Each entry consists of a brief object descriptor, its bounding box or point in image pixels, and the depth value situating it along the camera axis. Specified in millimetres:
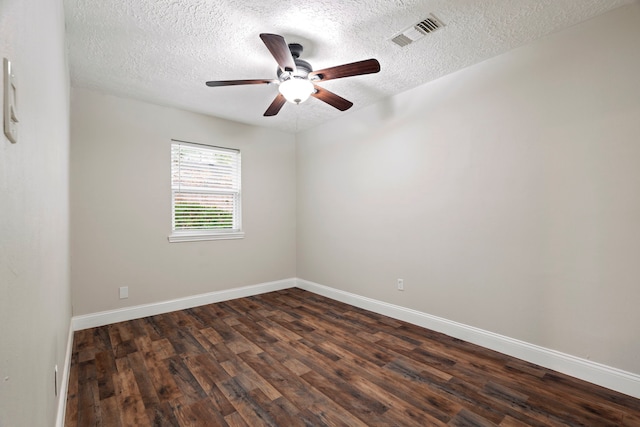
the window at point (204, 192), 3805
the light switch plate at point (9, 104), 552
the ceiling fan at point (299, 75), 1973
